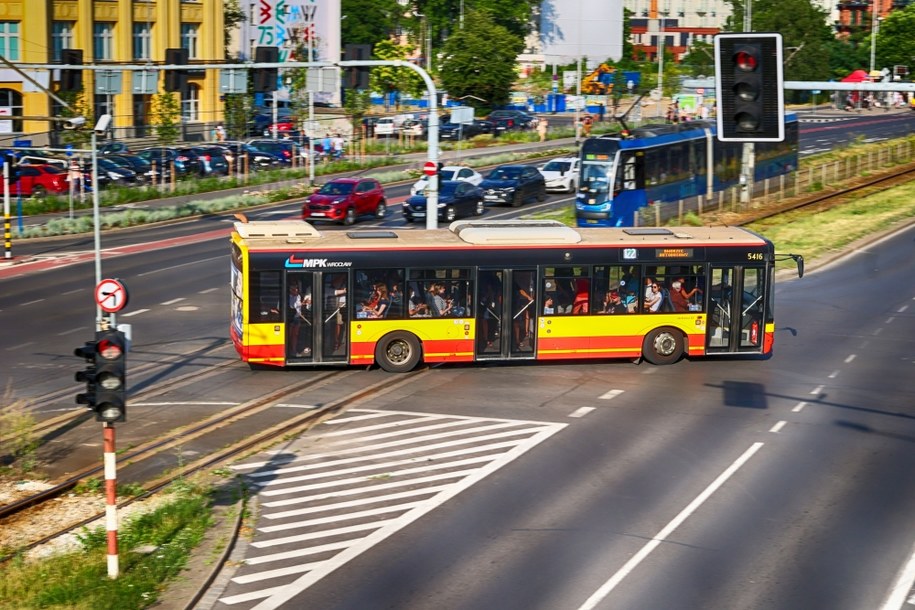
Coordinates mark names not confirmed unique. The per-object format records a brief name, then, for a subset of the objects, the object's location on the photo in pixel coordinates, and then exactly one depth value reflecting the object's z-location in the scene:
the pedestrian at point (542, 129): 86.56
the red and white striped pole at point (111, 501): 14.35
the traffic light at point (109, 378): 14.47
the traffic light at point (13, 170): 52.15
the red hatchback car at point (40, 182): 57.19
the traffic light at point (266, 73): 35.69
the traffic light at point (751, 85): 13.56
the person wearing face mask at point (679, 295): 26.84
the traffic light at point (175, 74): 36.38
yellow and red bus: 25.17
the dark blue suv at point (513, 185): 55.28
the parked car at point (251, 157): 68.94
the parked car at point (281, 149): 71.31
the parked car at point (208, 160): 66.19
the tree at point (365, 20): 134.50
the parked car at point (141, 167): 63.34
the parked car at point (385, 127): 83.62
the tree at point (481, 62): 100.62
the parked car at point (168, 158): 65.25
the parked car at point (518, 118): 90.81
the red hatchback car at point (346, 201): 49.37
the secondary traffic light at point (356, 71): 33.53
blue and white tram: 45.69
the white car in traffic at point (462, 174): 55.56
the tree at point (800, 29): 121.94
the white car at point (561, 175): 59.56
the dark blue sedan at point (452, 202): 49.91
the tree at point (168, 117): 67.62
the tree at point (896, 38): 118.69
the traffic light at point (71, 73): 35.31
